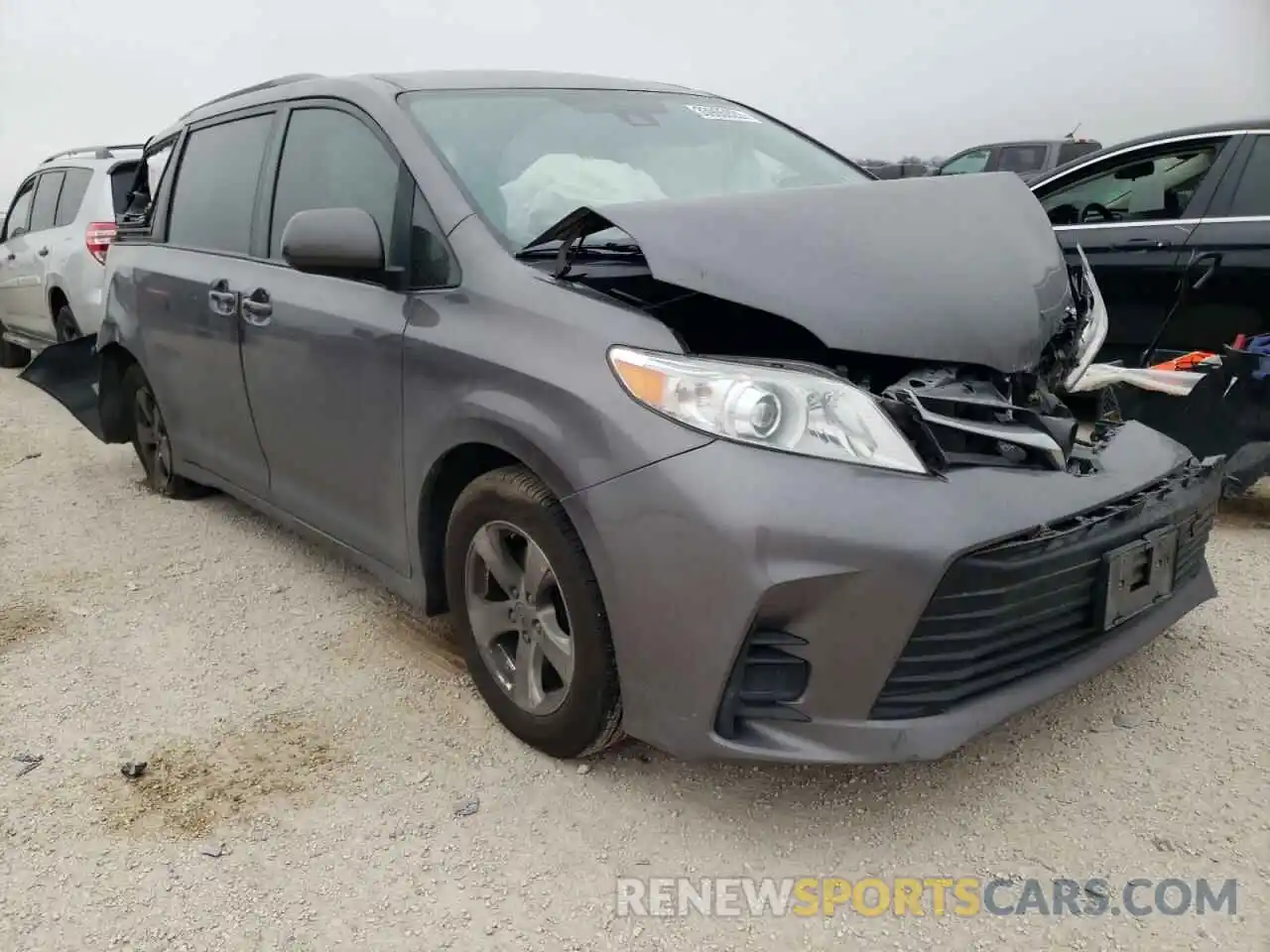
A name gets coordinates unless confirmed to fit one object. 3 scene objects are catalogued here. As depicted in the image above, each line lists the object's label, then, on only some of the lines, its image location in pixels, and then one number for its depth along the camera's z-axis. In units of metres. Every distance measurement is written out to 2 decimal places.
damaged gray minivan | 1.96
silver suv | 6.58
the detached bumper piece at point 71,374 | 4.98
